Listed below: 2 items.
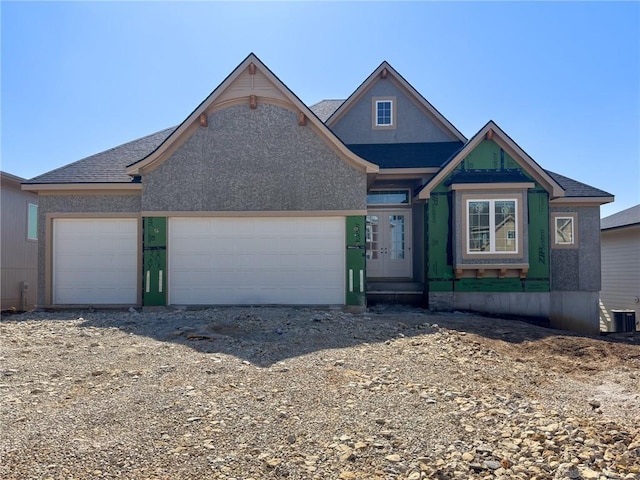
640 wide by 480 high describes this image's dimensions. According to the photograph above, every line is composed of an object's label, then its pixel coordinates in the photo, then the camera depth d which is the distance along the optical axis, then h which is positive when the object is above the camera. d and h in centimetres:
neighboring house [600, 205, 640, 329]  1498 -49
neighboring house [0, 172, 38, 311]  1349 +20
